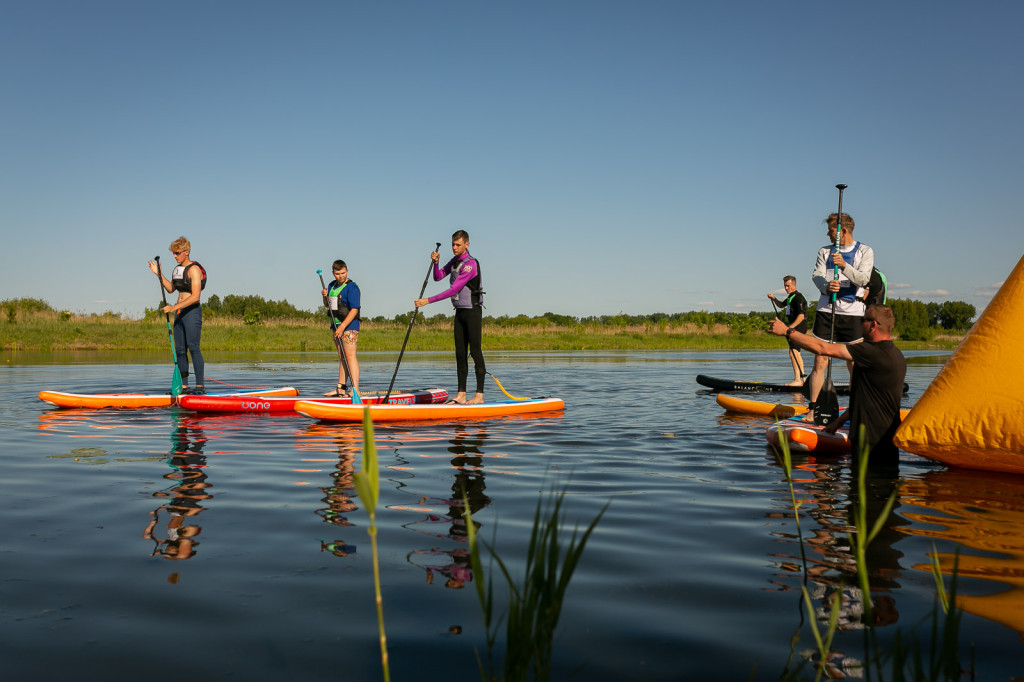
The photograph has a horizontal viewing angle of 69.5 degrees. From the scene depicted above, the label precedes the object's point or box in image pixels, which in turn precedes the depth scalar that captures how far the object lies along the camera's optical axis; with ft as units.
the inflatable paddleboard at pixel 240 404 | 33.99
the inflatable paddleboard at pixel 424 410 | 29.78
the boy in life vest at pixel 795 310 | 45.19
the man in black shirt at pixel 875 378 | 19.07
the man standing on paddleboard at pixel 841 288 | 27.48
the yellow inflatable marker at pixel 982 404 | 18.16
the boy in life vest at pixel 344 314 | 36.45
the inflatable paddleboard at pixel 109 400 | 35.32
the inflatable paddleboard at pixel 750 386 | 44.19
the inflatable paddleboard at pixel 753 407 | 30.92
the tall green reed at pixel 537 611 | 5.57
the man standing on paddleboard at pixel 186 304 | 35.58
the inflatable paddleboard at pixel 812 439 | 21.81
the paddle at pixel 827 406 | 24.80
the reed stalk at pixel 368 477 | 4.23
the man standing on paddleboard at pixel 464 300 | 33.96
